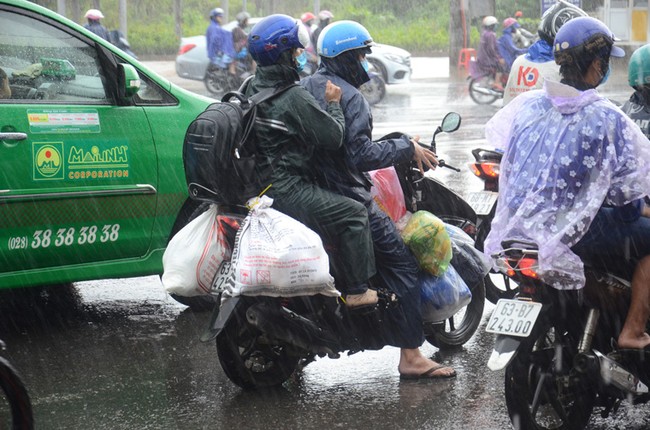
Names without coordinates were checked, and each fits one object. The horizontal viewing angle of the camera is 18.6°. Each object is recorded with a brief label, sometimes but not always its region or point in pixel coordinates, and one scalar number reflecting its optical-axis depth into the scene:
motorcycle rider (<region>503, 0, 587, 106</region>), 13.52
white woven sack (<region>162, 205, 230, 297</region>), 8.86
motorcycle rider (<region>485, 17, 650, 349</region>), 7.66
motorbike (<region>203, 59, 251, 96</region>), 40.04
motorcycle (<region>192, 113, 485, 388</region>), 8.84
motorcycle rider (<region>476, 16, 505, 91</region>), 38.77
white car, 40.62
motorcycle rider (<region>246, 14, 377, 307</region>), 8.90
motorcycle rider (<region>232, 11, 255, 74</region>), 40.30
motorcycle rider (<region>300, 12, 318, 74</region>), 38.77
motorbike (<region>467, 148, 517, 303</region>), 11.90
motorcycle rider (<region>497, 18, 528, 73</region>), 38.88
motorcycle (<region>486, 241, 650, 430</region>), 7.77
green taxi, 10.81
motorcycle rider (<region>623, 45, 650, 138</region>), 9.70
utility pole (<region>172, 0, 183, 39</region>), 68.03
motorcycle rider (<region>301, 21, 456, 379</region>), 9.24
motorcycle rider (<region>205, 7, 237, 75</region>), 39.32
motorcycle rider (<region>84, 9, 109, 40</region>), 35.78
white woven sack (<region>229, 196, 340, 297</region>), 8.55
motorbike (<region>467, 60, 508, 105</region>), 38.91
